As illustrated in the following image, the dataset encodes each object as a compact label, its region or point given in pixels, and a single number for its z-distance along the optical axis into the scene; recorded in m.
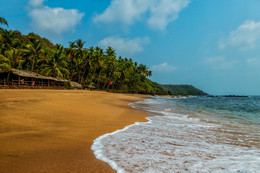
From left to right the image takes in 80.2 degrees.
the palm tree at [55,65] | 30.94
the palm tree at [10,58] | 20.21
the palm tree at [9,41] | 28.86
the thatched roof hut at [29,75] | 21.61
